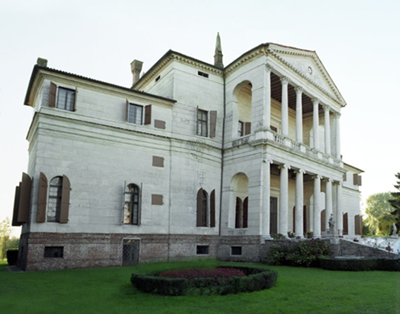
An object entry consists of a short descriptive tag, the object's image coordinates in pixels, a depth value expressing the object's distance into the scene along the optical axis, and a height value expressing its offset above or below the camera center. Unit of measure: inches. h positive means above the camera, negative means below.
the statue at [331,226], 985.5 -10.4
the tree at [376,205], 3754.4 +183.9
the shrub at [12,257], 1023.0 -118.1
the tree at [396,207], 2142.7 +95.7
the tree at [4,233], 2169.3 -116.4
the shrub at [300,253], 917.2 -79.0
